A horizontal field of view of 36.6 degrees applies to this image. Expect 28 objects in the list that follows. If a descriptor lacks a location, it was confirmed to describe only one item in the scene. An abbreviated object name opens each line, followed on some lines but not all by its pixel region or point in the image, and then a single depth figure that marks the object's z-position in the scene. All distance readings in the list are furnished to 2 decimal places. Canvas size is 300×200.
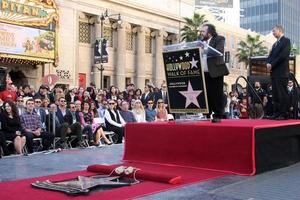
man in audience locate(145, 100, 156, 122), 14.34
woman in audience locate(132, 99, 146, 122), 13.94
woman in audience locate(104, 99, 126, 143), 12.88
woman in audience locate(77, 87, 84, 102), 15.58
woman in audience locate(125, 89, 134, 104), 17.25
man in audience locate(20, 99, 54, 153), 10.87
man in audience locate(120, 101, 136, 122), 13.48
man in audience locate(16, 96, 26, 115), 11.37
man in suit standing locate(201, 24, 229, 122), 7.70
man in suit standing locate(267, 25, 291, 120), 8.46
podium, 7.57
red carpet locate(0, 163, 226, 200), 5.12
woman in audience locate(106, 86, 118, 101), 16.52
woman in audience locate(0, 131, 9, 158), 9.67
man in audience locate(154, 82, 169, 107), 16.16
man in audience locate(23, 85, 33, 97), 15.04
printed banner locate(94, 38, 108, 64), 33.38
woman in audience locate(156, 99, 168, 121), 14.34
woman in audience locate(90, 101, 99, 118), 13.01
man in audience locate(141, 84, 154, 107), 16.24
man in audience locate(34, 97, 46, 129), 11.70
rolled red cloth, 5.93
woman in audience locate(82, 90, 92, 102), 15.00
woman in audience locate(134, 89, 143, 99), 17.38
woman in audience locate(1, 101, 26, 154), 9.96
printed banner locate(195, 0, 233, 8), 95.84
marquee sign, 27.86
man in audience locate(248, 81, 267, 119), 11.02
